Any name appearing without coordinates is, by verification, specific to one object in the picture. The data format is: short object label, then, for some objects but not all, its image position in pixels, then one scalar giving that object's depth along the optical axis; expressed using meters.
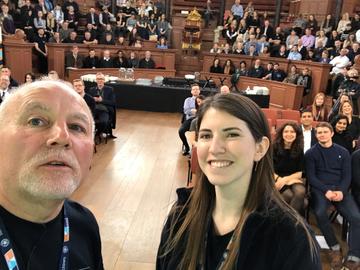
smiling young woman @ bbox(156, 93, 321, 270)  1.26
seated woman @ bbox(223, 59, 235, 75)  11.09
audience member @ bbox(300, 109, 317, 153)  4.74
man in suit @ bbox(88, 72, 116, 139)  6.66
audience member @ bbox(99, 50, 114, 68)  10.69
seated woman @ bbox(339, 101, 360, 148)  5.04
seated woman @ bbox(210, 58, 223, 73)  11.17
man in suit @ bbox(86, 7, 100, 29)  12.45
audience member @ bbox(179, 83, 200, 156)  6.21
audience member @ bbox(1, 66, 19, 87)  5.92
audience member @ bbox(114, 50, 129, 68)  10.91
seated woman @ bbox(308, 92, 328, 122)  6.09
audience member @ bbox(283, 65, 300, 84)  9.78
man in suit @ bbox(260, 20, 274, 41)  12.72
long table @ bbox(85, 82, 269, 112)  9.27
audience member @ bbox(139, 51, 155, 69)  11.13
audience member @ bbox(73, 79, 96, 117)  5.92
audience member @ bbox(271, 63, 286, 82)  10.27
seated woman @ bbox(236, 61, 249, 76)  10.78
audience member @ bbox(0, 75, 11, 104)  5.64
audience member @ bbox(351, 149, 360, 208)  3.76
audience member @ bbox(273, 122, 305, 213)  3.85
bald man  1.00
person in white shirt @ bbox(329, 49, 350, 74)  9.80
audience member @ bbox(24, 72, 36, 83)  6.52
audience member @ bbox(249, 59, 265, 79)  10.55
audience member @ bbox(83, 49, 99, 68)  10.43
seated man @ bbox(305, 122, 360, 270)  3.46
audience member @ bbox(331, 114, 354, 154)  4.76
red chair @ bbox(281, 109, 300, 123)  6.04
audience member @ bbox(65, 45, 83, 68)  10.25
